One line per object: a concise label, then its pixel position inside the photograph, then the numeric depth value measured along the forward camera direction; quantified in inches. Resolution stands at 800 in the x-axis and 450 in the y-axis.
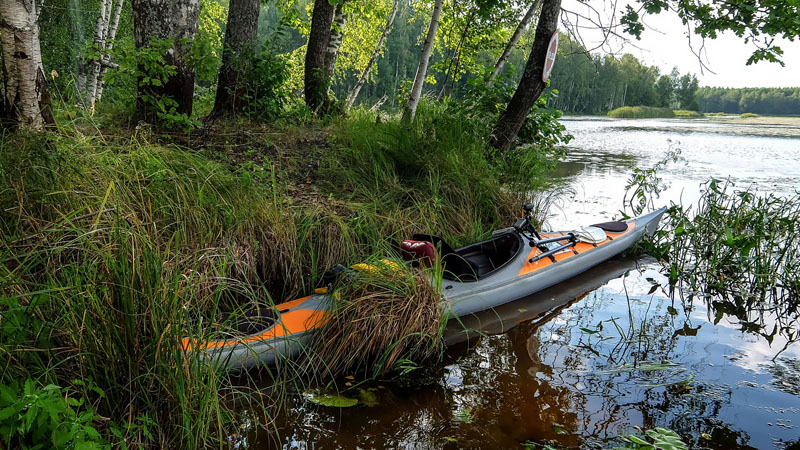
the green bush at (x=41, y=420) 64.1
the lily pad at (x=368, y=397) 123.0
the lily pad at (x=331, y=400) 121.0
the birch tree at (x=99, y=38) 366.9
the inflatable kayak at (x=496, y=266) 135.9
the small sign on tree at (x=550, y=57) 244.2
